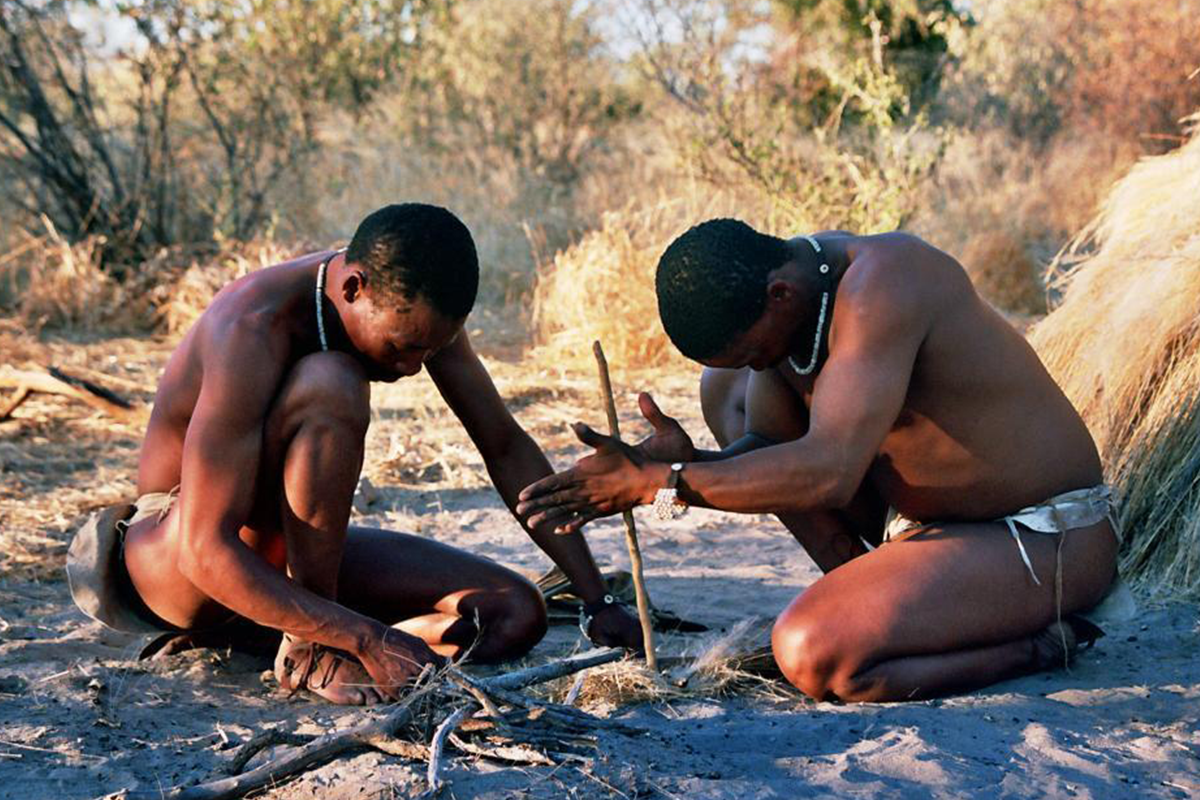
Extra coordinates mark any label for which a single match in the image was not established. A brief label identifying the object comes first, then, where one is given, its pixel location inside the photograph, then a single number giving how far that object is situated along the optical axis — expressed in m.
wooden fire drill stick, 2.66
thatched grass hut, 3.59
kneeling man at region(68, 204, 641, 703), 2.66
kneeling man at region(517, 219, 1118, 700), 2.57
